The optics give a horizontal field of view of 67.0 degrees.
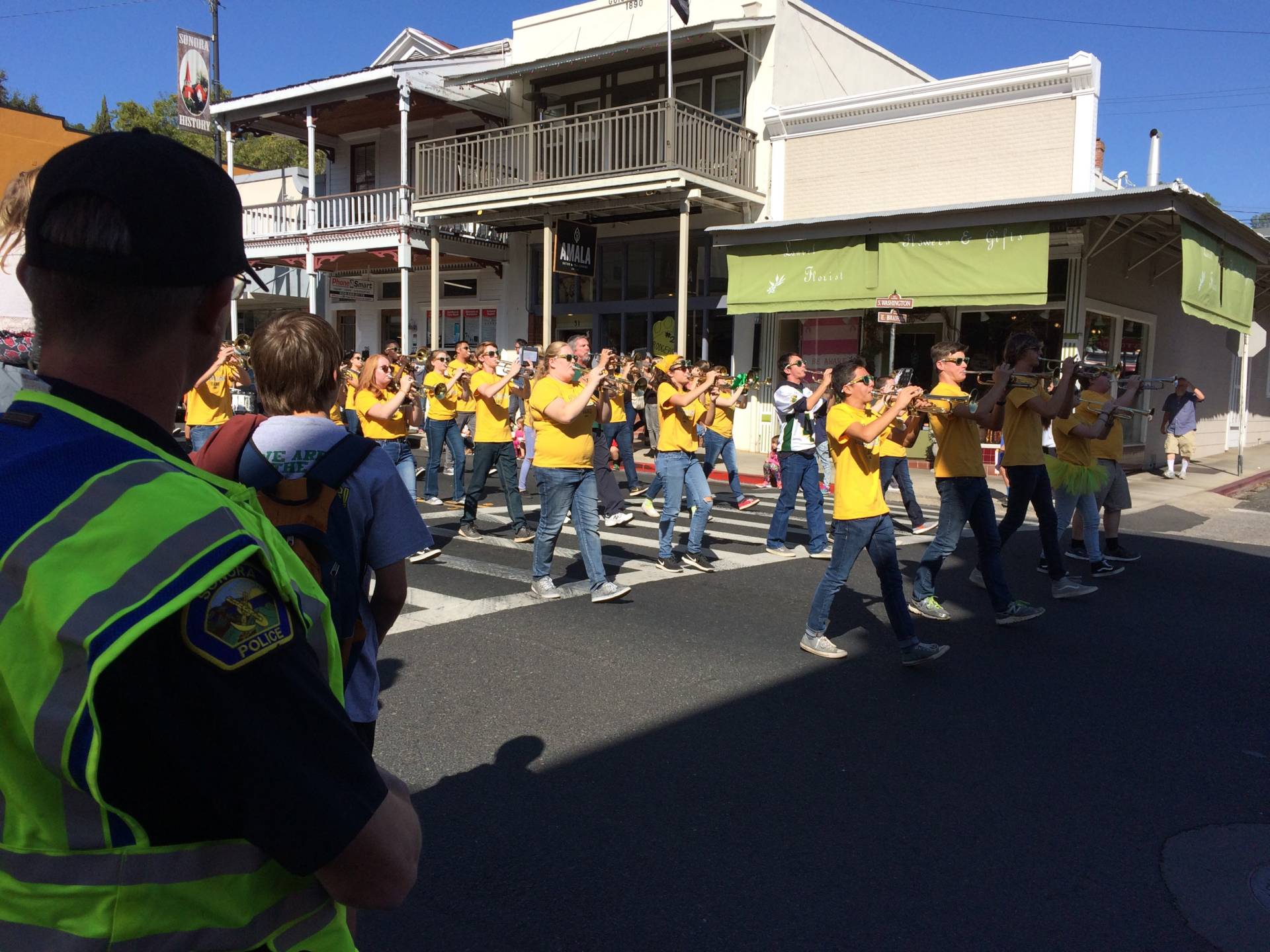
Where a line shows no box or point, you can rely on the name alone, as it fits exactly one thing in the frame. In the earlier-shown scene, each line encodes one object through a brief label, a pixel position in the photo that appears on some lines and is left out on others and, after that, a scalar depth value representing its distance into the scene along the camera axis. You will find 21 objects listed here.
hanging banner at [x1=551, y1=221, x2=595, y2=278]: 18.97
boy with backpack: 2.50
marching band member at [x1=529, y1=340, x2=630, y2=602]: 7.29
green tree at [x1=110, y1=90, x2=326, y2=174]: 43.56
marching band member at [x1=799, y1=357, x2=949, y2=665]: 5.91
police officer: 0.95
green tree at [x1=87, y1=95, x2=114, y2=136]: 43.97
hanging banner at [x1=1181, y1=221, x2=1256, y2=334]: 14.20
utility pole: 26.55
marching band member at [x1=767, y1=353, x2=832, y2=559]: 9.39
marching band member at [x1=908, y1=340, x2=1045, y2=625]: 6.85
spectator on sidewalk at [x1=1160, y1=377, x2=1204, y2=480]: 16.45
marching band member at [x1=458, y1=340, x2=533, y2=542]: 10.06
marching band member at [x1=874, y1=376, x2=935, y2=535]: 9.95
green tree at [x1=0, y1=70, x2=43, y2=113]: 41.76
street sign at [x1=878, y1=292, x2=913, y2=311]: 14.93
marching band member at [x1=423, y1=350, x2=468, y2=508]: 11.09
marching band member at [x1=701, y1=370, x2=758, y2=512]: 11.77
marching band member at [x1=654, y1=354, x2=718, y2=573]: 8.79
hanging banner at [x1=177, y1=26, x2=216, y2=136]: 26.36
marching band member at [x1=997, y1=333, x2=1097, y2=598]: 7.47
